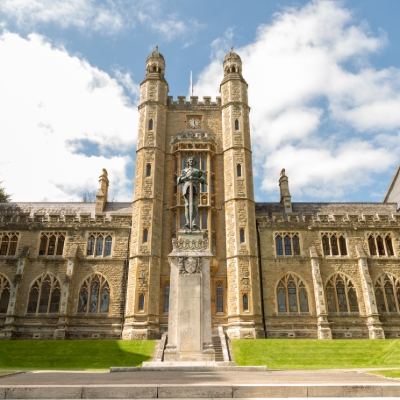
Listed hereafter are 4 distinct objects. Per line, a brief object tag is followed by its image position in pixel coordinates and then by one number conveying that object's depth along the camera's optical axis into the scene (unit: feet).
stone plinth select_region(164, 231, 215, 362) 42.39
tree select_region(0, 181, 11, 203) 154.40
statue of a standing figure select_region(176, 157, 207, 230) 50.31
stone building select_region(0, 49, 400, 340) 94.68
